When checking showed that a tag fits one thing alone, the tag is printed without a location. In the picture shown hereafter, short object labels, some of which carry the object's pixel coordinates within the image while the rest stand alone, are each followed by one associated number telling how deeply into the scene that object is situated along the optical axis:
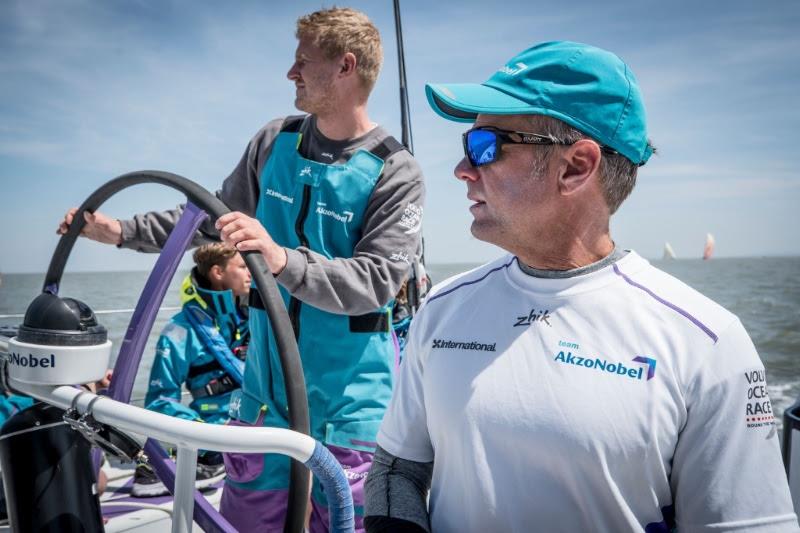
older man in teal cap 0.95
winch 1.11
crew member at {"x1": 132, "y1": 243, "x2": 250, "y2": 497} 3.12
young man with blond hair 1.83
